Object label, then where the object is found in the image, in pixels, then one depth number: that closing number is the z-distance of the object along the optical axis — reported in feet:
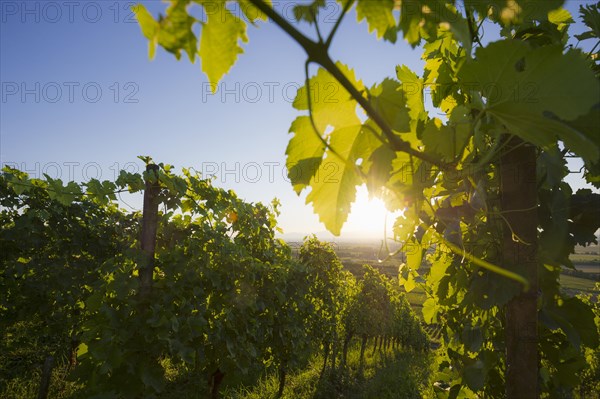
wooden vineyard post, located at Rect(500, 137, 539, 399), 4.14
